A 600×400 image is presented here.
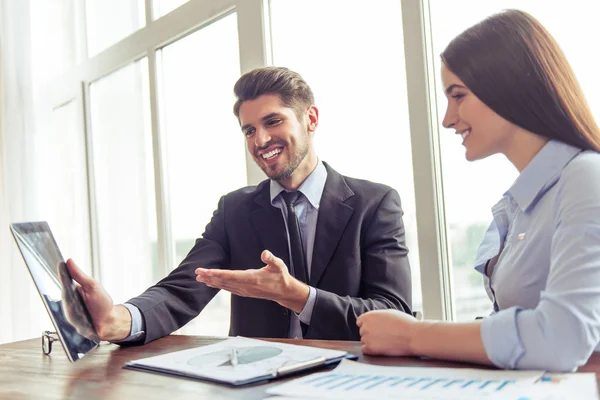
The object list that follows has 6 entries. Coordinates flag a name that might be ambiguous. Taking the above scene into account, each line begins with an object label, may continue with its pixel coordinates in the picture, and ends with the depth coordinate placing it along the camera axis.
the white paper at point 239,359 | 1.03
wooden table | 0.95
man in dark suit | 1.54
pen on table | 1.08
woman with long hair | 0.92
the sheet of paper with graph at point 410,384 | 0.81
